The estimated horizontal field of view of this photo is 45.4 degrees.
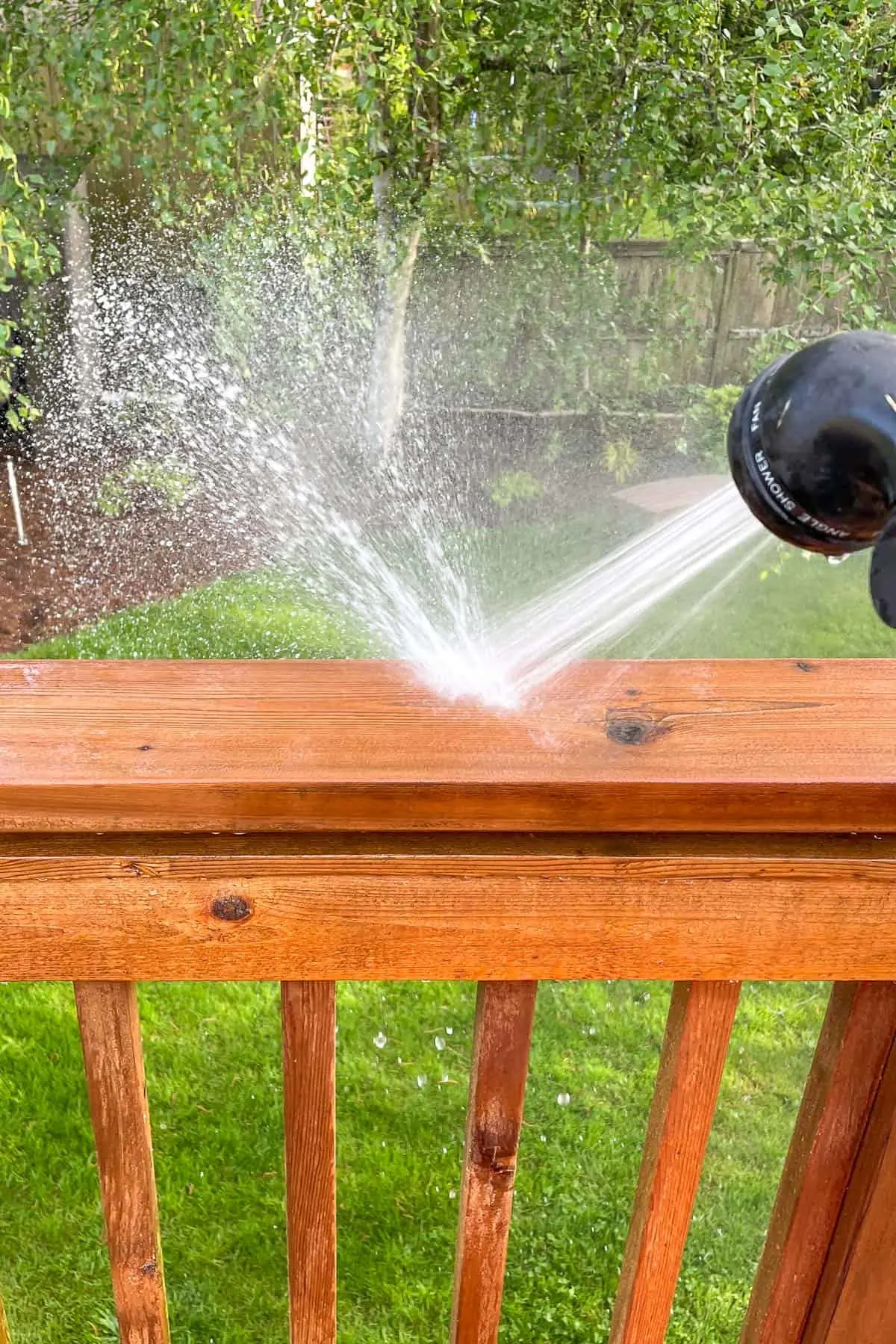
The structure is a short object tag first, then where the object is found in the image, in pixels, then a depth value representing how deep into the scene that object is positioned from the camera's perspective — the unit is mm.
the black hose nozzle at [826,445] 732
